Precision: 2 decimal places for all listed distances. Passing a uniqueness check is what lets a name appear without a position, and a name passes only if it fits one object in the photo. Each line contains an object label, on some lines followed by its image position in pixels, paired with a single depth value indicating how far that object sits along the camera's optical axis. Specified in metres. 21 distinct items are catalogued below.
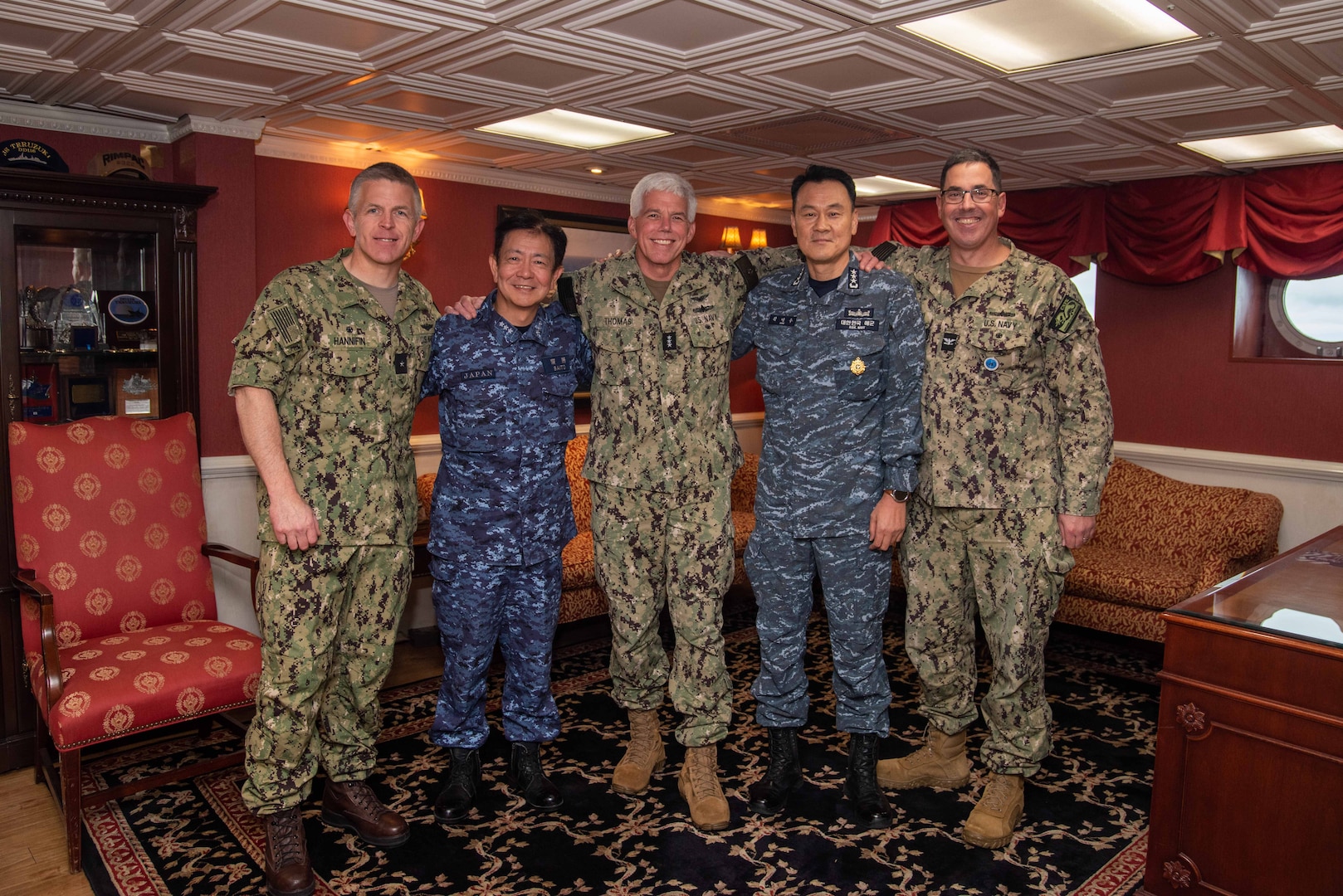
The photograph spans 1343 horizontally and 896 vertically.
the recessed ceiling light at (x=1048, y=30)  2.87
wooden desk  2.18
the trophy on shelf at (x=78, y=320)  3.86
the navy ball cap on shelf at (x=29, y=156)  3.66
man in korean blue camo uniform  2.80
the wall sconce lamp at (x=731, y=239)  6.65
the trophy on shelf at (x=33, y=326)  3.74
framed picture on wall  5.93
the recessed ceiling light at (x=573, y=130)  4.36
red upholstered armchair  2.89
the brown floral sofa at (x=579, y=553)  4.55
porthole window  5.23
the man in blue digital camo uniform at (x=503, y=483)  2.83
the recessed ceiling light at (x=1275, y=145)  4.38
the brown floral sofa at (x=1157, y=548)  4.58
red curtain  4.82
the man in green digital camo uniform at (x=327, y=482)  2.51
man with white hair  2.88
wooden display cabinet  3.58
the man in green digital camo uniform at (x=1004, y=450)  2.77
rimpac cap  3.95
